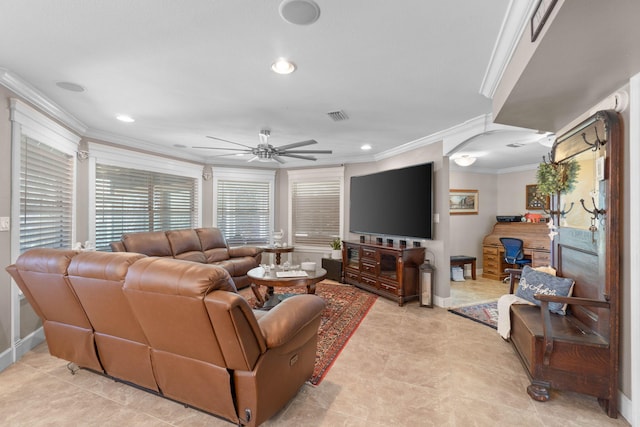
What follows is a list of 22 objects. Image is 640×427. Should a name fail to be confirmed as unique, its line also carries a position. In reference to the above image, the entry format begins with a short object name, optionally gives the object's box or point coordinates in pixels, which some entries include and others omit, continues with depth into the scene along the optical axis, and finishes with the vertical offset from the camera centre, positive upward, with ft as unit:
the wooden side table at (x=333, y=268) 17.84 -3.39
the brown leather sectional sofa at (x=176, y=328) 4.97 -2.29
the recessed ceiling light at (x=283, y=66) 7.08 +3.77
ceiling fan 11.63 +2.58
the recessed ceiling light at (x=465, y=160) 16.11 +3.12
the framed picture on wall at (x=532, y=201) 19.37 +1.00
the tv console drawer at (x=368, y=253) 15.37 -2.10
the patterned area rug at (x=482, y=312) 11.62 -4.28
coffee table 10.95 -2.57
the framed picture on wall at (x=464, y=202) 20.61 +0.95
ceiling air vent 10.64 +3.79
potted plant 18.17 -2.23
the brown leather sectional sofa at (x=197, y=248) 13.88 -1.87
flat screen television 13.58 +0.64
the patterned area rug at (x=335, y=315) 8.60 -4.28
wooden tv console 13.66 -2.87
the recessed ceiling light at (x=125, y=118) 11.20 +3.79
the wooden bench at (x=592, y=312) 6.40 -2.30
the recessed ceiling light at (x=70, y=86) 8.49 +3.82
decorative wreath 8.39 +1.20
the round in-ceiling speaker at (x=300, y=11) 5.10 +3.75
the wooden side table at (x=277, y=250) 18.42 -2.32
